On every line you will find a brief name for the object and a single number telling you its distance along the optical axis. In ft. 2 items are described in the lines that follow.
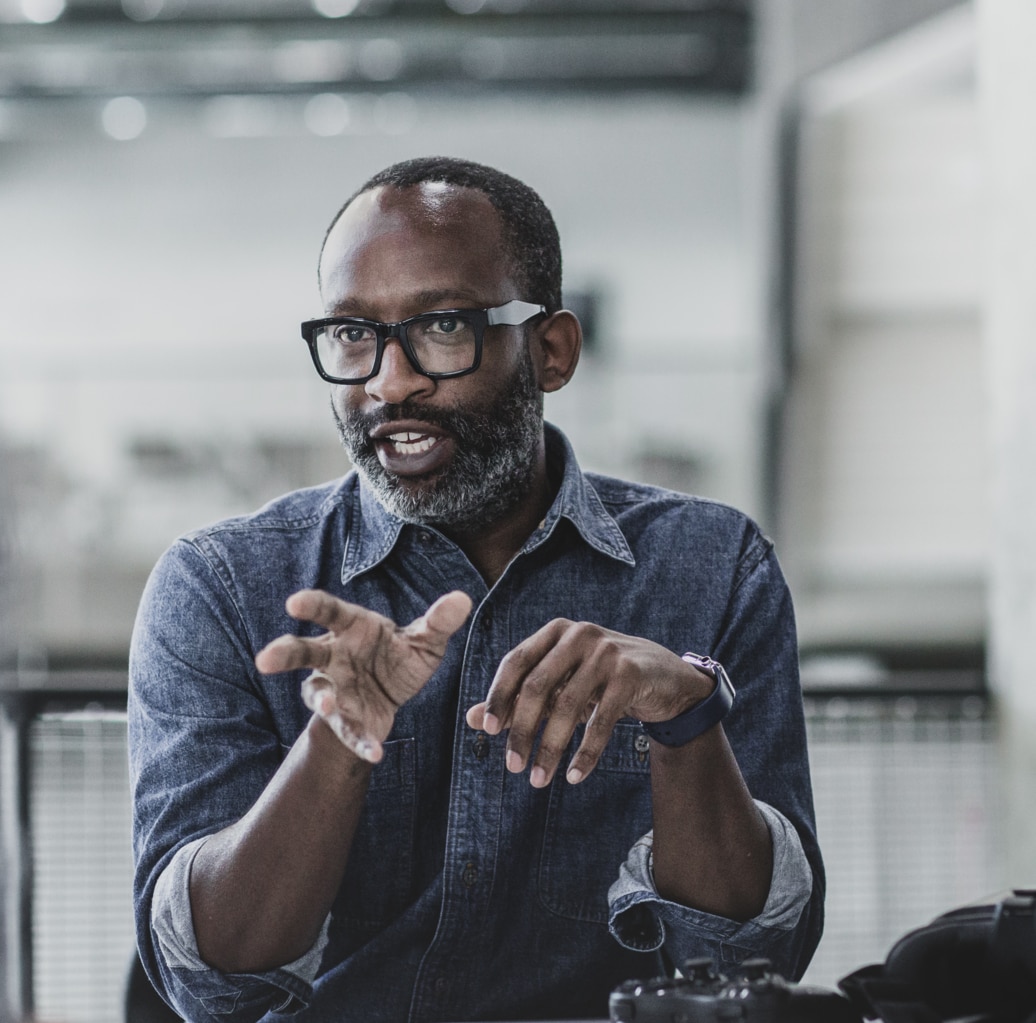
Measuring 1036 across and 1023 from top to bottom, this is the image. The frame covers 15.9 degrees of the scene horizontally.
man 7.76
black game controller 7.00
